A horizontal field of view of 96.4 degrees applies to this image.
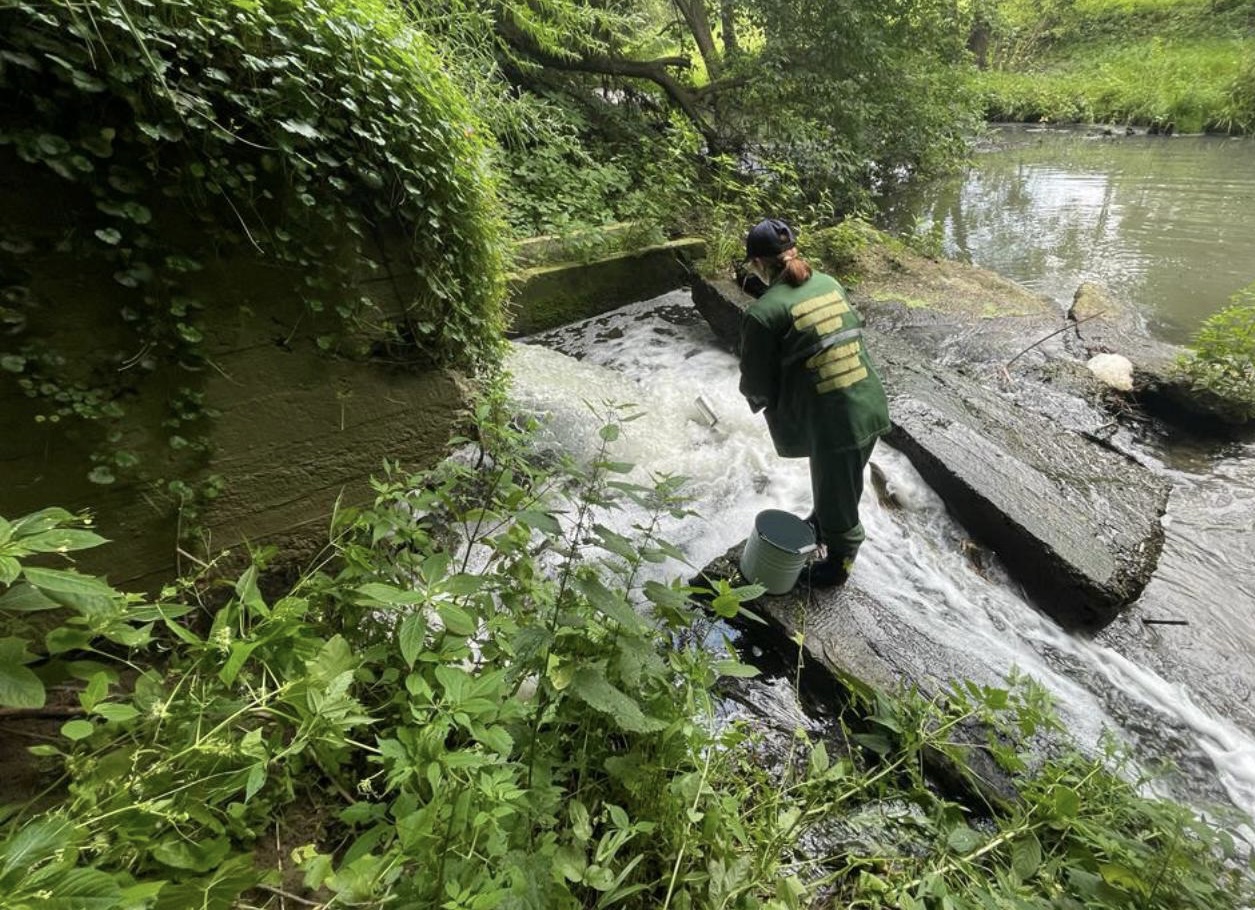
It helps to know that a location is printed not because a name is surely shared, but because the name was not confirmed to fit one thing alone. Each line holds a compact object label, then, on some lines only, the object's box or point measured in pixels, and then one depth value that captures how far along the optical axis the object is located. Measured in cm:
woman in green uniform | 269
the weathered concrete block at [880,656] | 229
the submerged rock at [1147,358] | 441
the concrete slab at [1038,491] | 315
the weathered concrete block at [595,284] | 569
